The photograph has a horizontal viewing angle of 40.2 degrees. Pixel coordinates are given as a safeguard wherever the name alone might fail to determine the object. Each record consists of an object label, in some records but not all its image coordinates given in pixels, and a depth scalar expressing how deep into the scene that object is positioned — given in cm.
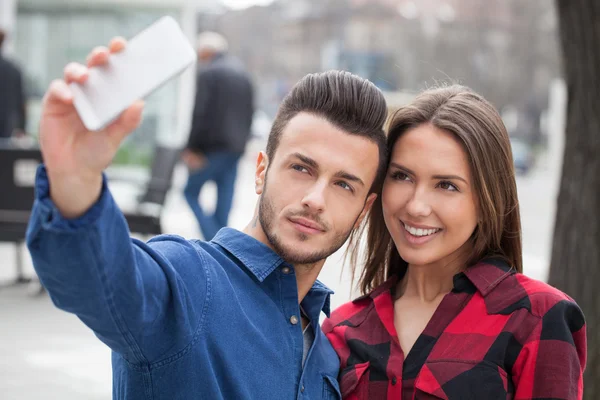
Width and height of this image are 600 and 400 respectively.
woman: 221
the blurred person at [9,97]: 941
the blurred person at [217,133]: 855
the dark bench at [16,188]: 691
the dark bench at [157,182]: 823
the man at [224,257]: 143
